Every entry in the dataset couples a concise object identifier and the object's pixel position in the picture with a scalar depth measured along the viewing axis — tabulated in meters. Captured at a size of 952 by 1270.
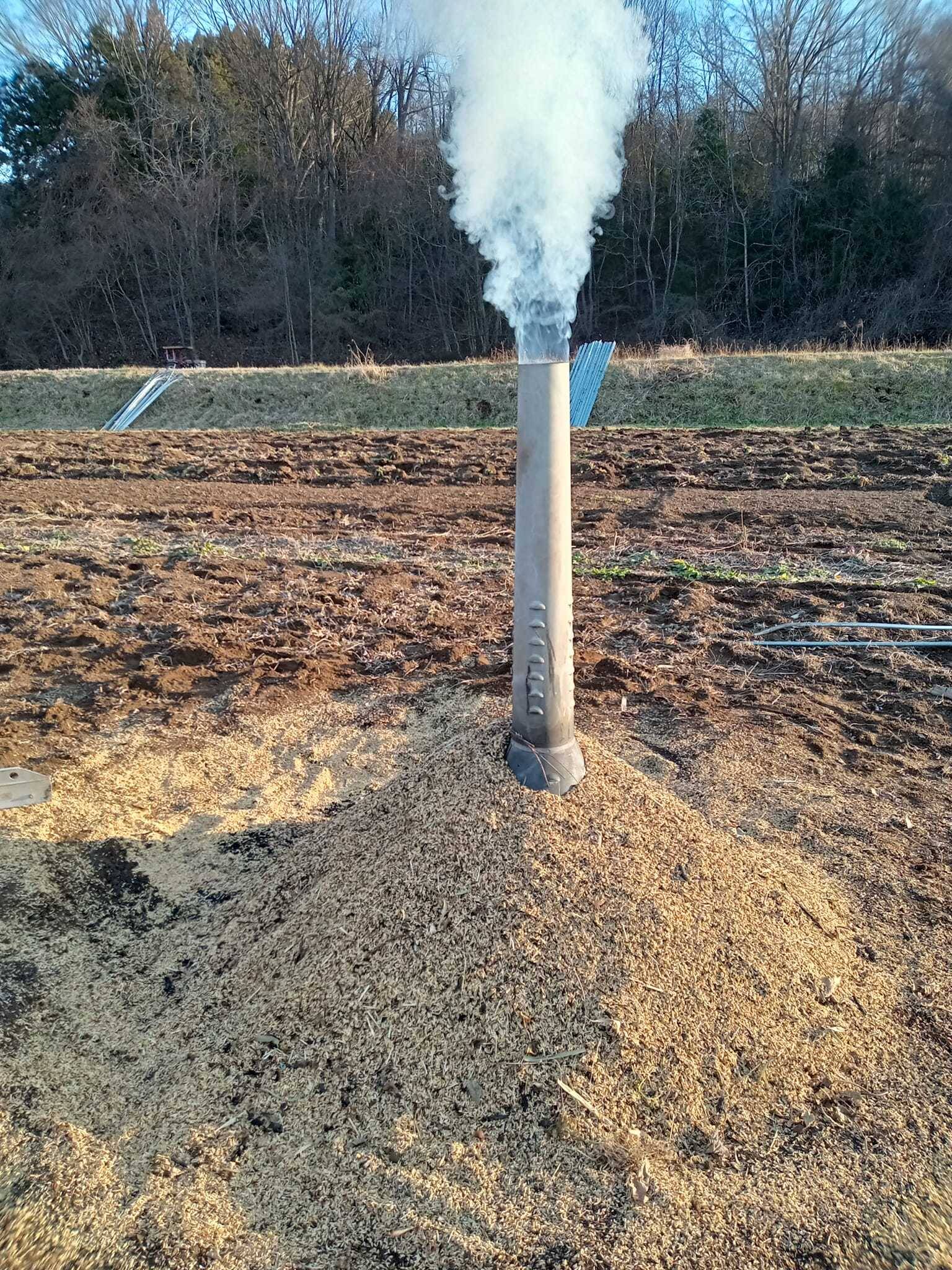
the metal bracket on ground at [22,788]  3.54
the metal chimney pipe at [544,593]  2.55
